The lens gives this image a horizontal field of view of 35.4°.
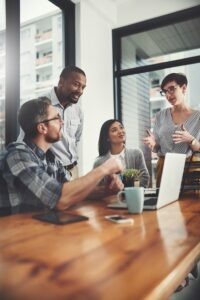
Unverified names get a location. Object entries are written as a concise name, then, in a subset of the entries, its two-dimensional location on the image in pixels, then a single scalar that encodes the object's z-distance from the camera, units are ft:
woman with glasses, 8.47
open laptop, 4.18
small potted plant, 5.72
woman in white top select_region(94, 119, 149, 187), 9.80
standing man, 8.64
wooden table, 1.62
